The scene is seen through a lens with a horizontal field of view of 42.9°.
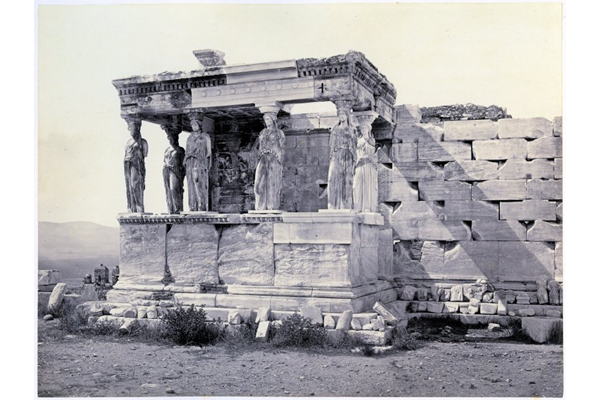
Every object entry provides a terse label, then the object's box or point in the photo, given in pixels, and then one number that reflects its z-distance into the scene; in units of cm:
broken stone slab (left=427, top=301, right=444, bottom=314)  1179
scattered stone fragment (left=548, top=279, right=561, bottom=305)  1148
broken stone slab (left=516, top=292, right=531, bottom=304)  1156
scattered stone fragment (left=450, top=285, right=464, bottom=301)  1186
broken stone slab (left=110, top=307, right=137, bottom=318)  1072
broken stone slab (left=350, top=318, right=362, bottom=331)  966
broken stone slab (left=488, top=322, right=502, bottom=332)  1099
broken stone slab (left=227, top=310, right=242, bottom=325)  1004
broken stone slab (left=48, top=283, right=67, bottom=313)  1169
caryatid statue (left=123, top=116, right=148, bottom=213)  1166
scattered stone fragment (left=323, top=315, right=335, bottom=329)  969
